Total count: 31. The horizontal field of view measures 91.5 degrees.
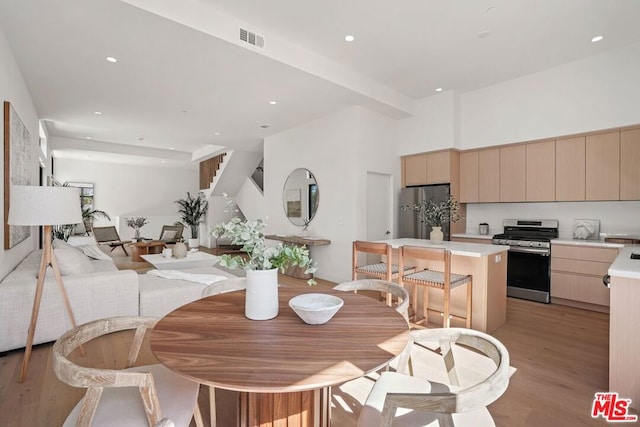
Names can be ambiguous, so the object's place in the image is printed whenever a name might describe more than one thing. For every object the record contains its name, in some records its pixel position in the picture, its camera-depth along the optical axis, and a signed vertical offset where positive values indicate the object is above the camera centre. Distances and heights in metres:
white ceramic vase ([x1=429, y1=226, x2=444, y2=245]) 3.63 -0.26
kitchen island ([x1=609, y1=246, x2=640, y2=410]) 1.84 -0.73
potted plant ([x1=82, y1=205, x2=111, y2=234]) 9.42 -0.17
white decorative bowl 1.27 -0.42
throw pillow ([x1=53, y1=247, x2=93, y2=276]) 2.87 -0.50
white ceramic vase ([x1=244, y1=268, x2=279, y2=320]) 1.34 -0.36
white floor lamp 2.17 -0.01
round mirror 5.63 +0.29
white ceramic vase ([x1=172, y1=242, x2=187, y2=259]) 5.29 -0.68
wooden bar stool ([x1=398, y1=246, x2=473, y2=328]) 2.63 -0.61
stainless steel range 4.06 -0.61
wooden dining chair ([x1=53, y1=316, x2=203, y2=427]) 0.99 -0.67
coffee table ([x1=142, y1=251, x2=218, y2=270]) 4.91 -0.82
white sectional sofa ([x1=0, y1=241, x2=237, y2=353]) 2.53 -0.80
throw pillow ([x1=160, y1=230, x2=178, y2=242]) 8.88 -0.70
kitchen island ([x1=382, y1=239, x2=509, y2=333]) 2.99 -0.70
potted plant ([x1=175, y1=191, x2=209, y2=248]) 10.05 -0.04
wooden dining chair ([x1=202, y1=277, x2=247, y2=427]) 2.01 -0.50
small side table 6.98 -0.87
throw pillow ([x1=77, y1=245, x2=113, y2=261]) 4.84 -0.67
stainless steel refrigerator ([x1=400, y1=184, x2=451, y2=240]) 5.07 +0.18
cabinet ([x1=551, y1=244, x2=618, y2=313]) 3.66 -0.76
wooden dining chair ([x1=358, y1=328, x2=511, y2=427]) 0.87 -0.56
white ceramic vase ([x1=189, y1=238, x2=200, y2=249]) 9.58 -0.99
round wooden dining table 0.92 -0.48
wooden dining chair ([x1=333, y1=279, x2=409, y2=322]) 1.86 -0.48
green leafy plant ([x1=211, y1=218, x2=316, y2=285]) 1.34 -0.17
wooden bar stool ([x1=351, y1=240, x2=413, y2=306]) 2.94 -0.56
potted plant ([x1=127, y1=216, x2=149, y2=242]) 7.84 -0.36
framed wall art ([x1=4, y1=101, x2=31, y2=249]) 2.84 +0.51
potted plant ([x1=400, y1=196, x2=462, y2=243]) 3.64 -0.08
